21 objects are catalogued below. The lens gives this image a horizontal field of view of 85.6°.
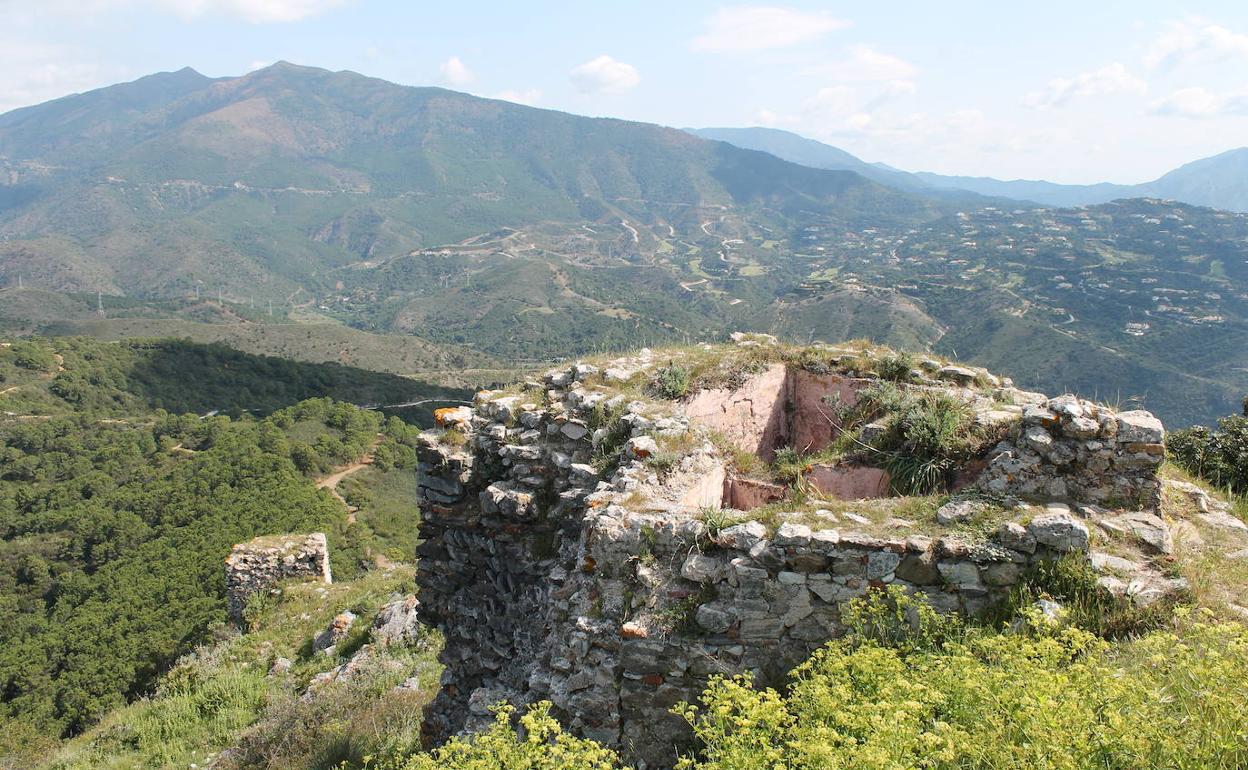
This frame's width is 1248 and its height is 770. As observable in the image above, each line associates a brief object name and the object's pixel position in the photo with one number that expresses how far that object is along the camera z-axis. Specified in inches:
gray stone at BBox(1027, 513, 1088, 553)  198.5
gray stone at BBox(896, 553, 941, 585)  203.3
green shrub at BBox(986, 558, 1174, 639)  186.9
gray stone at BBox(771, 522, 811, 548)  210.5
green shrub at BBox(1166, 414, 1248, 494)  352.8
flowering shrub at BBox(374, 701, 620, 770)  148.7
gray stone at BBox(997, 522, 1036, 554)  202.8
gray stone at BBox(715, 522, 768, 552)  217.9
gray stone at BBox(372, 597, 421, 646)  474.0
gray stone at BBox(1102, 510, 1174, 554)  207.9
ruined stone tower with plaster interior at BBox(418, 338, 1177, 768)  207.8
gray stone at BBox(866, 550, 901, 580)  205.2
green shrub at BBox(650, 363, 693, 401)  366.3
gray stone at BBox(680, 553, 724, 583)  217.2
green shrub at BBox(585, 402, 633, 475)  310.2
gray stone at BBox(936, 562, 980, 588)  200.7
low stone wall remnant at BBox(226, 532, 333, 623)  613.9
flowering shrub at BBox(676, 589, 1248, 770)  117.6
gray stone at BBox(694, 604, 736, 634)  211.6
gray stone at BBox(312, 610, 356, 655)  508.7
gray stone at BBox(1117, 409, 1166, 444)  226.2
